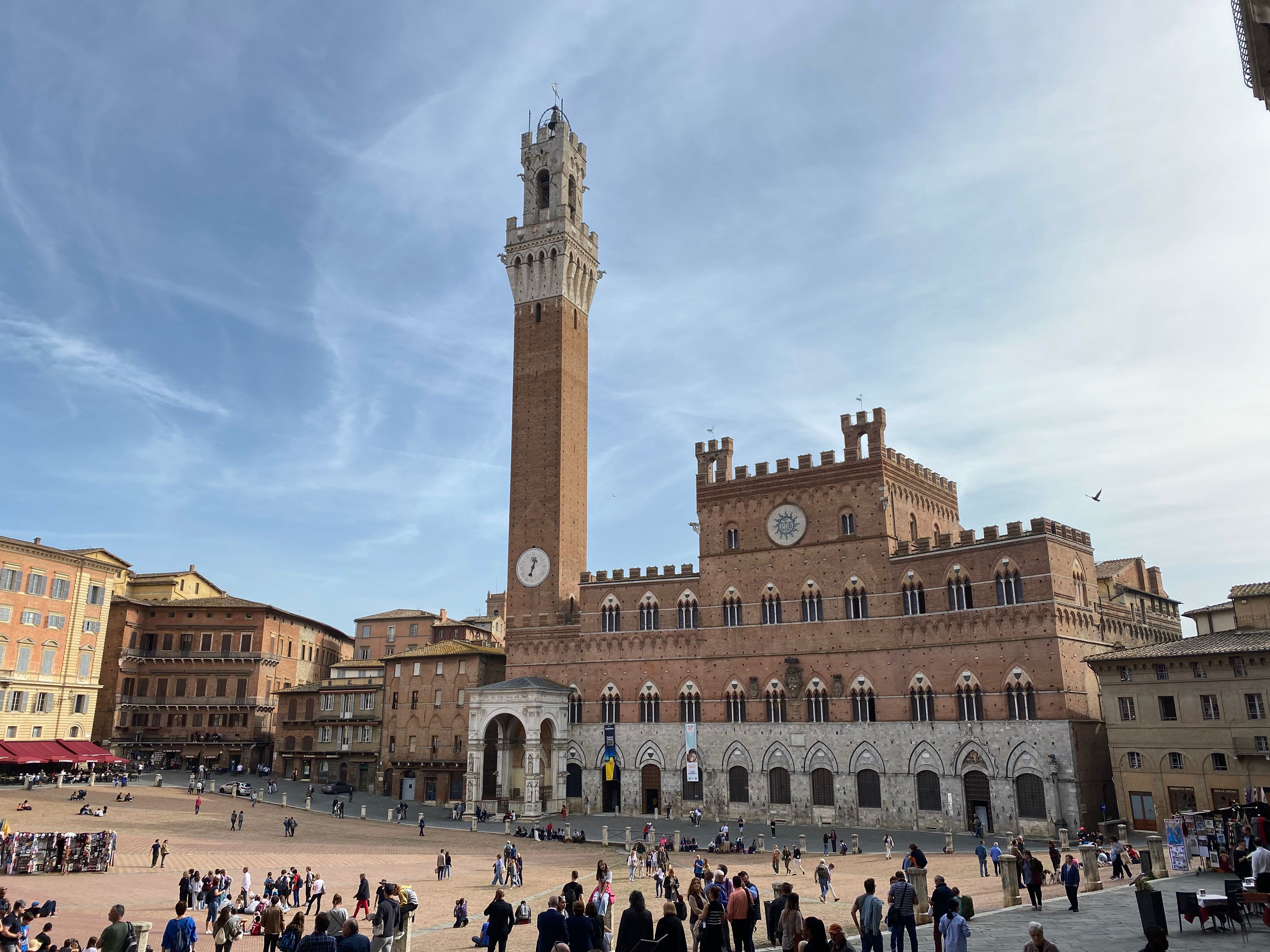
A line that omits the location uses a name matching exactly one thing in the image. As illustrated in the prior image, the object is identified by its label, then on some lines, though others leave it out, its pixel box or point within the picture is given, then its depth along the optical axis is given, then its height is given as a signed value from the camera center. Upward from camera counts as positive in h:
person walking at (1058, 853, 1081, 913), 20.80 -2.98
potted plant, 16.61 -2.82
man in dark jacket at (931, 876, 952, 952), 14.85 -2.41
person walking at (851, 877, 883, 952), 14.26 -2.63
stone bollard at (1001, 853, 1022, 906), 21.97 -3.15
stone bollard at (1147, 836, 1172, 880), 24.31 -2.99
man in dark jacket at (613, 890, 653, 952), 12.31 -2.35
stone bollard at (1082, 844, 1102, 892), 24.89 -3.32
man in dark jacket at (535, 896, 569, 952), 13.07 -2.49
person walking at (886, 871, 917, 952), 15.50 -2.66
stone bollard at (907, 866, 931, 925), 19.31 -3.16
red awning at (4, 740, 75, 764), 50.09 -0.03
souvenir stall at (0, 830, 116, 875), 29.66 -3.18
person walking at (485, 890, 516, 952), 15.52 -2.81
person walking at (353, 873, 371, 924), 22.94 -3.52
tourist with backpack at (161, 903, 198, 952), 15.06 -2.91
